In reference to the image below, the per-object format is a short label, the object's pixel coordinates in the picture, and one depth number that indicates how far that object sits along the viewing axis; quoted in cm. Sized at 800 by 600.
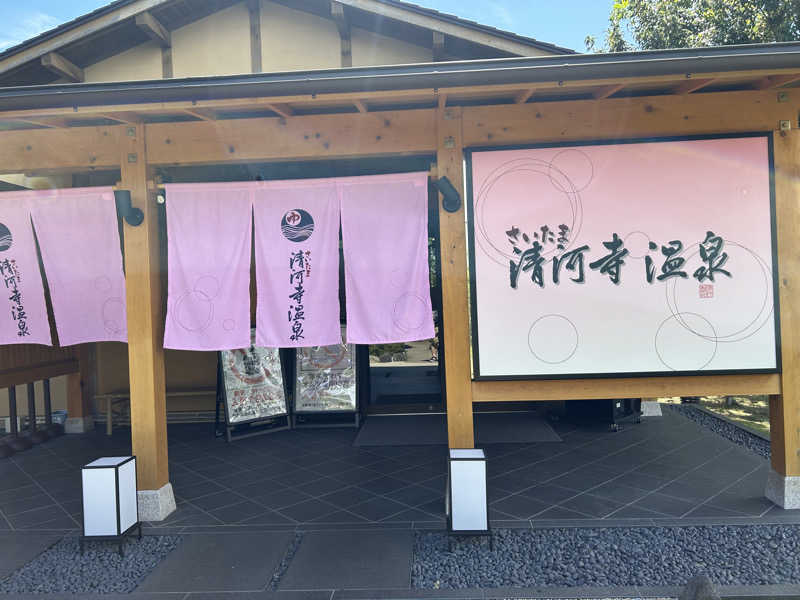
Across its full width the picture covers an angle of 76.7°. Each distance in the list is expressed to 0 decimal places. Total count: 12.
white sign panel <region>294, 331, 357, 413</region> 883
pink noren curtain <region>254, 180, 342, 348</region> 502
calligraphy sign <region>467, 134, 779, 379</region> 484
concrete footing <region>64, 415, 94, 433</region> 886
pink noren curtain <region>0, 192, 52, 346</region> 529
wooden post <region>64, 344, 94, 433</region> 887
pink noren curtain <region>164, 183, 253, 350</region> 510
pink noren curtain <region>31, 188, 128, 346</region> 525
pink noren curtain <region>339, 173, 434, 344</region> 493
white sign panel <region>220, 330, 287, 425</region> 828
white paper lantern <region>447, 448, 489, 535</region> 438
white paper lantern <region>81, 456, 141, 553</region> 452
